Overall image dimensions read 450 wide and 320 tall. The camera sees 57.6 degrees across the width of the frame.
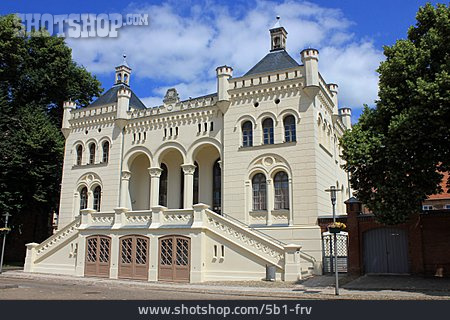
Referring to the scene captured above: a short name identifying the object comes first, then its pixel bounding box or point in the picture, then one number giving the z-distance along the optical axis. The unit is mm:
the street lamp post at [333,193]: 16686
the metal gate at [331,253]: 21781
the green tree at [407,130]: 14688
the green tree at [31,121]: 31469
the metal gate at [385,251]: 20047
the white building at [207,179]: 21047
